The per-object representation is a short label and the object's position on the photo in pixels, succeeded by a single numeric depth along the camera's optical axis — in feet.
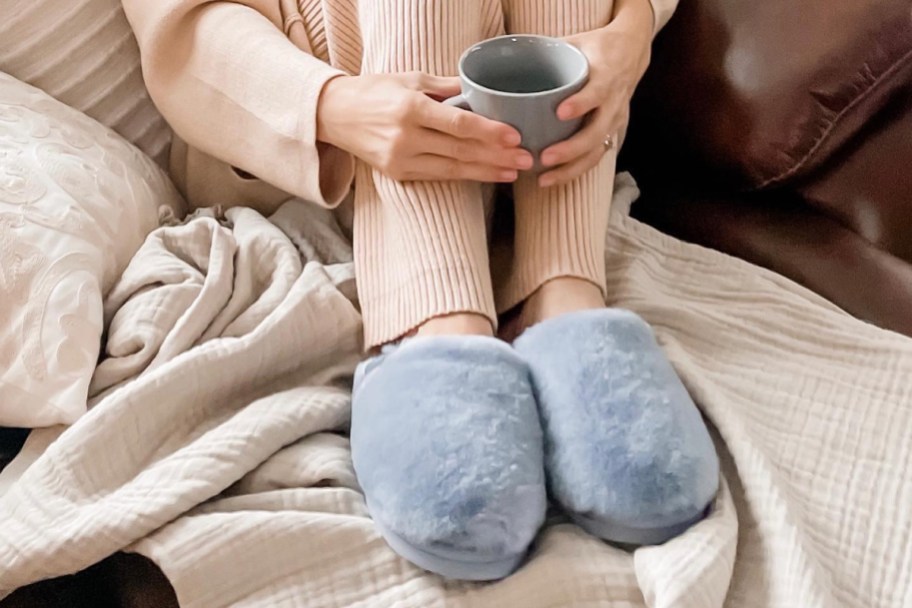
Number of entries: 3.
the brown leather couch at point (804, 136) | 4.93
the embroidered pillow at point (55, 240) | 4.49
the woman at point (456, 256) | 4.31
